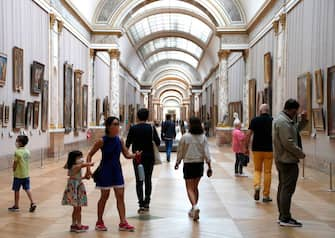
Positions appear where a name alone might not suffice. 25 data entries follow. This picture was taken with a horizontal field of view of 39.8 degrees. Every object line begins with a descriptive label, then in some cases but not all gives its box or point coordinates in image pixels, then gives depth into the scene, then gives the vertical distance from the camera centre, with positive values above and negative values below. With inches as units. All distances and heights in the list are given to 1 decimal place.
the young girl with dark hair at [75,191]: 258.5 -39.9
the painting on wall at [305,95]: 569.0 +33.4
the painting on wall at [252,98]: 977.7 +49.5
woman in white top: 298.5 -22.2
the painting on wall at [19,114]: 576.4 +8.2
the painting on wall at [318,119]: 519.3 +2.6
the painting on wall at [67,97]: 847.7 +43.7
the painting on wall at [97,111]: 1140.4 +24.2
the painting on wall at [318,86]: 521.3 +40.6
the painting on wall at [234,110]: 1147.5 +30.6
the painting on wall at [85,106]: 1011.6 +32.9
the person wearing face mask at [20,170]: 313.9 -34.0
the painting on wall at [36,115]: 661.2 +8.1
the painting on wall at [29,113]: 623.2 +10.1
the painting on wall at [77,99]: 932.0 +43.6
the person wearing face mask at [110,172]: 260.4 -28.9
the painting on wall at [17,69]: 572.4 +64.6
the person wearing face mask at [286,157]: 277.6 -21.5
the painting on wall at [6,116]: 537.6 +4.6
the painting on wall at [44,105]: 705.6 +23.8
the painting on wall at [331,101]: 483.5 +21.9
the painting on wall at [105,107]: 1259.5 +36.5
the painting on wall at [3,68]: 524.1 +59.8
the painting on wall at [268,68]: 821.7 +96.0
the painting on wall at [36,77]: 650.2 +63.1
